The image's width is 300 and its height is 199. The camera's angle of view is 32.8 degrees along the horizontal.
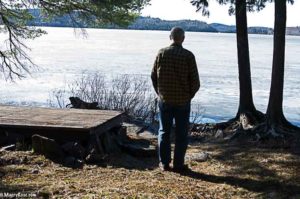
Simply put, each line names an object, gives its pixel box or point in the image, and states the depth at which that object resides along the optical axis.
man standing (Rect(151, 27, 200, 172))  6.24
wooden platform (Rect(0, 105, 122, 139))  7.32
